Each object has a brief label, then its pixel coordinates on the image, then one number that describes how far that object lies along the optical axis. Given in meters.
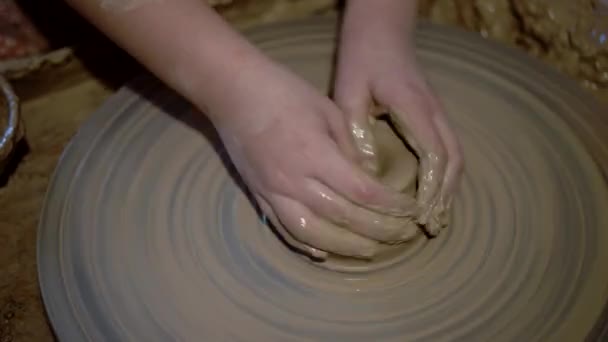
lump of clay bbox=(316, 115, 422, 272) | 0.50
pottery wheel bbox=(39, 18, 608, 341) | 0.49
